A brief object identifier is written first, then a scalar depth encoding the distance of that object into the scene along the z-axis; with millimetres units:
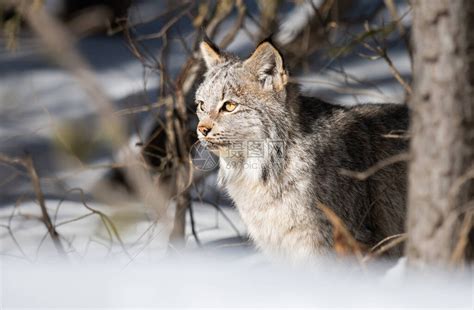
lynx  6867
